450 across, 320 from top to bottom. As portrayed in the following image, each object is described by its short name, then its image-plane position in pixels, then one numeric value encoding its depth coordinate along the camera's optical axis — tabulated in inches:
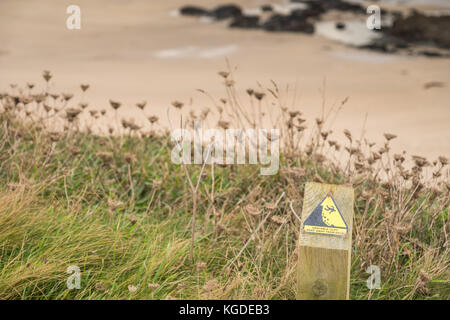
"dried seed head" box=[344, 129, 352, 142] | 311.3
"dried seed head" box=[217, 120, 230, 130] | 319.1
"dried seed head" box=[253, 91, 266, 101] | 321.7
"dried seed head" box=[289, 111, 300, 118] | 324.5
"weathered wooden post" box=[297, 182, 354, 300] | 214.2
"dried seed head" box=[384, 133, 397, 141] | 297.6
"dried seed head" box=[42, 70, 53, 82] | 361.1
